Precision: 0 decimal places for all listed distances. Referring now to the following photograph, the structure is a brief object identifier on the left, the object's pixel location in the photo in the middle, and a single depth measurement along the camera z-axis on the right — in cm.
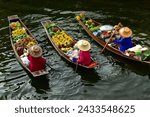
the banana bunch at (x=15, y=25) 2025
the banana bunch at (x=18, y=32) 1919
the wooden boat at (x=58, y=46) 1612
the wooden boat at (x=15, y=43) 1548
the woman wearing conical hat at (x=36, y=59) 1534
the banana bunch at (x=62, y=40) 1803
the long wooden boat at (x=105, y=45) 1660
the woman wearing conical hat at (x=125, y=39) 1728
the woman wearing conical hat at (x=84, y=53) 1585
